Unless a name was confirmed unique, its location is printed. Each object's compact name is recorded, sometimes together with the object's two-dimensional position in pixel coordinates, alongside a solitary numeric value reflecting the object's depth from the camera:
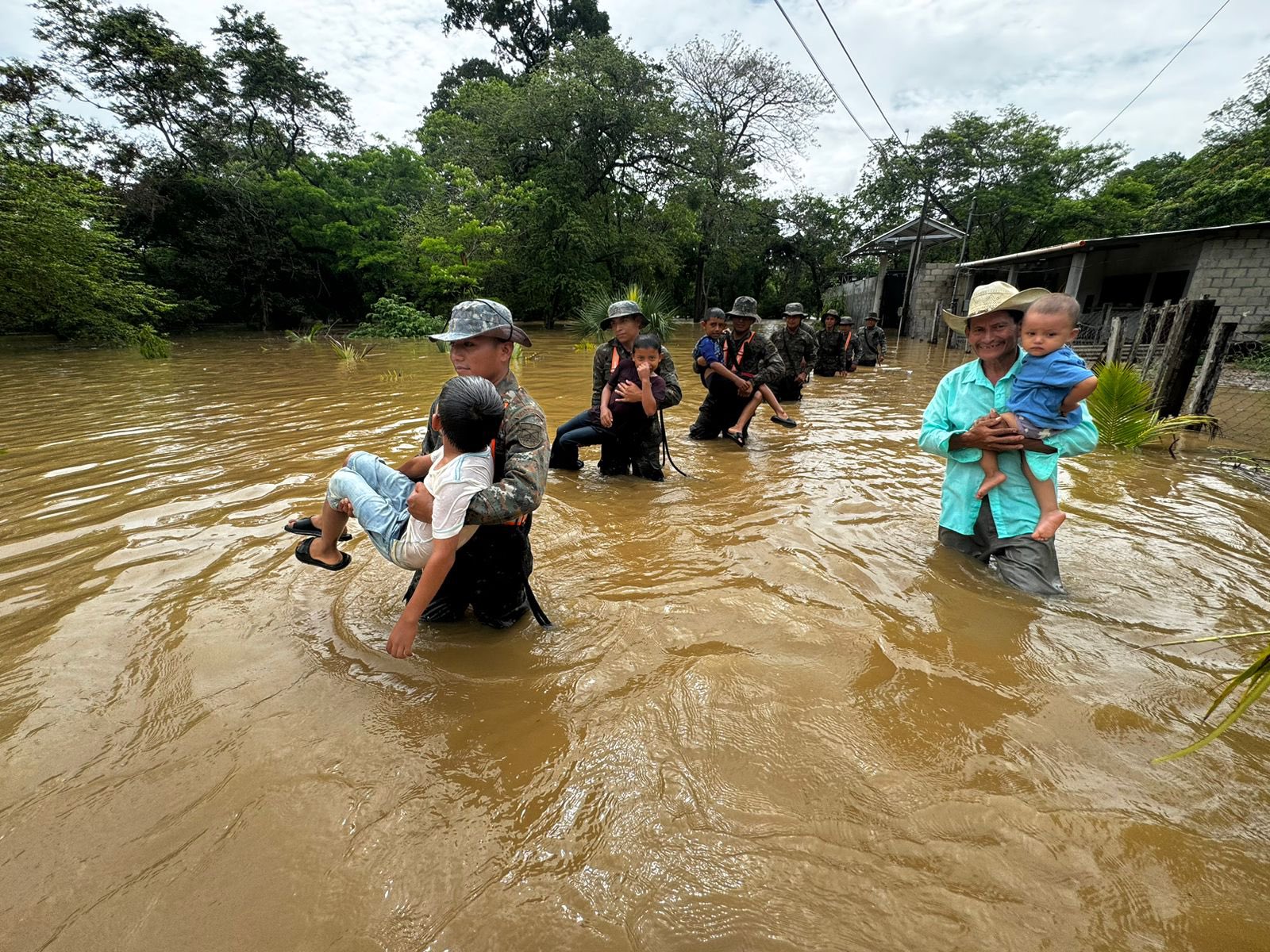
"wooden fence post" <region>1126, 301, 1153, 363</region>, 7.54
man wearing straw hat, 2.92
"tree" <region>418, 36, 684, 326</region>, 21.56
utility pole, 19.88
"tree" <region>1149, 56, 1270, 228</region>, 17.30
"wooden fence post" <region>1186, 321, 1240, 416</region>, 6.21
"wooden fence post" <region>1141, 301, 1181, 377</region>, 7.01
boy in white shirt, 2.10
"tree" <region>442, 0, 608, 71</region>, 35.81
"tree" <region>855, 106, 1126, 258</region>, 26.30
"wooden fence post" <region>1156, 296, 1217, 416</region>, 6.18
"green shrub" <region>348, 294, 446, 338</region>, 19.70
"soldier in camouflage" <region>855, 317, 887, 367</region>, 13.91
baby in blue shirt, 2.74
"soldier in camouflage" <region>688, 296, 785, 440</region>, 6.45
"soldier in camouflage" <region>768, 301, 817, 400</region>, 8.37
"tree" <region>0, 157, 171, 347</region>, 12.05
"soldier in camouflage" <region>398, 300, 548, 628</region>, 2.33
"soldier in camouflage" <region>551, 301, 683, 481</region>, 4.82
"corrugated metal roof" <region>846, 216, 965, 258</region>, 21.14
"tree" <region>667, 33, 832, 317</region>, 26.55
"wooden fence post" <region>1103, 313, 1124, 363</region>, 7.68
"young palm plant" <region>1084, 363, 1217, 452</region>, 5.96
